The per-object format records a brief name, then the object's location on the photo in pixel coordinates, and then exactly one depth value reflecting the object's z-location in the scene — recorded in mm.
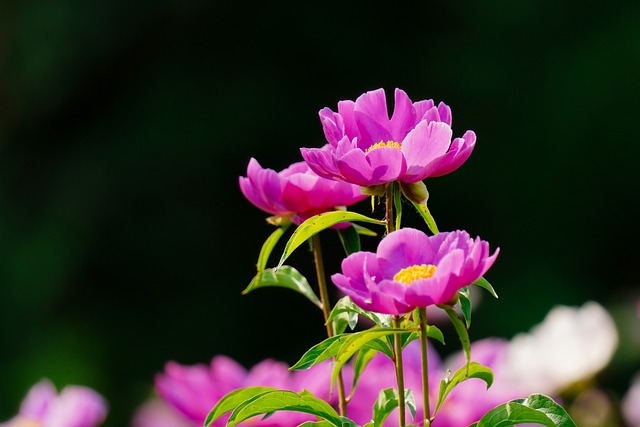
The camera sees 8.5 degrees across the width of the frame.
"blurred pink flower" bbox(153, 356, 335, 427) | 2731
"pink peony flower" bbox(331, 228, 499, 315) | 2493
